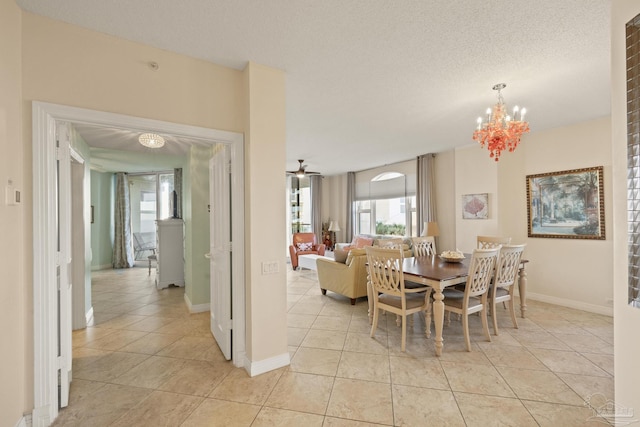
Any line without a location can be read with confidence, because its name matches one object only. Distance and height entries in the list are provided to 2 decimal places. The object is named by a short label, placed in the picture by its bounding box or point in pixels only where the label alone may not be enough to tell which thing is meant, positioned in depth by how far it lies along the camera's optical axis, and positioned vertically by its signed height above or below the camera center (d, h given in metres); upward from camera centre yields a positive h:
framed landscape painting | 3.80 +0.10
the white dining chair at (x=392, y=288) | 2.81 -0.82
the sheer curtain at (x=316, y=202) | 9.09 +0.40
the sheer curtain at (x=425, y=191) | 5.88 +0.48
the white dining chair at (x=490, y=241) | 4.15 -0.45
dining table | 2.70 -0.64
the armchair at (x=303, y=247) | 7.03 -0.86
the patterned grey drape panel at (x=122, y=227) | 7.26 -0.29
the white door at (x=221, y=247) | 2.59 -0.32
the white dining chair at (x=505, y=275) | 3.07 -0.73
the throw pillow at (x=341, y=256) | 4.42 -0.68
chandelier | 2.70 +0.81
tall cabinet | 5.08 -0.69
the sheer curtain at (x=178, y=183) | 6.14 +0.74
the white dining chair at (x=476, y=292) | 2.78 -0.83
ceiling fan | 5.98 +0.92
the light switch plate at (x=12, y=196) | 1.58 +0.13
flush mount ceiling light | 3.97 +1.11
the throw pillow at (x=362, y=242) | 6.50 -0.68
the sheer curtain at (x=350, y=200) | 8.34 +0.41
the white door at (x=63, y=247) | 1.96 -0.23
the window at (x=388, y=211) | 6.75 +0.05
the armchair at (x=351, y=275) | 4.14 -0.96
